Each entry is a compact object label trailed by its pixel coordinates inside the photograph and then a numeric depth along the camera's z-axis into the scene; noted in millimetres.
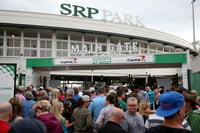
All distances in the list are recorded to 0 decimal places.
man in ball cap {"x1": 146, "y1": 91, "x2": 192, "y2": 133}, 2242
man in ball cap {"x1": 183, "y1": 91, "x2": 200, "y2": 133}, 3527
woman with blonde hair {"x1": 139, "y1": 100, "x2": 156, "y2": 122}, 5016
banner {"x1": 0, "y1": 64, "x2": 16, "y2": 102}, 7859
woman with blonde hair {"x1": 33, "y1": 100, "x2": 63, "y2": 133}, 4195
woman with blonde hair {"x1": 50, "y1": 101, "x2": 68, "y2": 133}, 5352
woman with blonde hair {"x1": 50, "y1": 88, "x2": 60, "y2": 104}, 6680
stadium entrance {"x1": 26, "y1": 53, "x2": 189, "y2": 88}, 18266
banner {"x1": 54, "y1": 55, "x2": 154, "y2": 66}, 18969
